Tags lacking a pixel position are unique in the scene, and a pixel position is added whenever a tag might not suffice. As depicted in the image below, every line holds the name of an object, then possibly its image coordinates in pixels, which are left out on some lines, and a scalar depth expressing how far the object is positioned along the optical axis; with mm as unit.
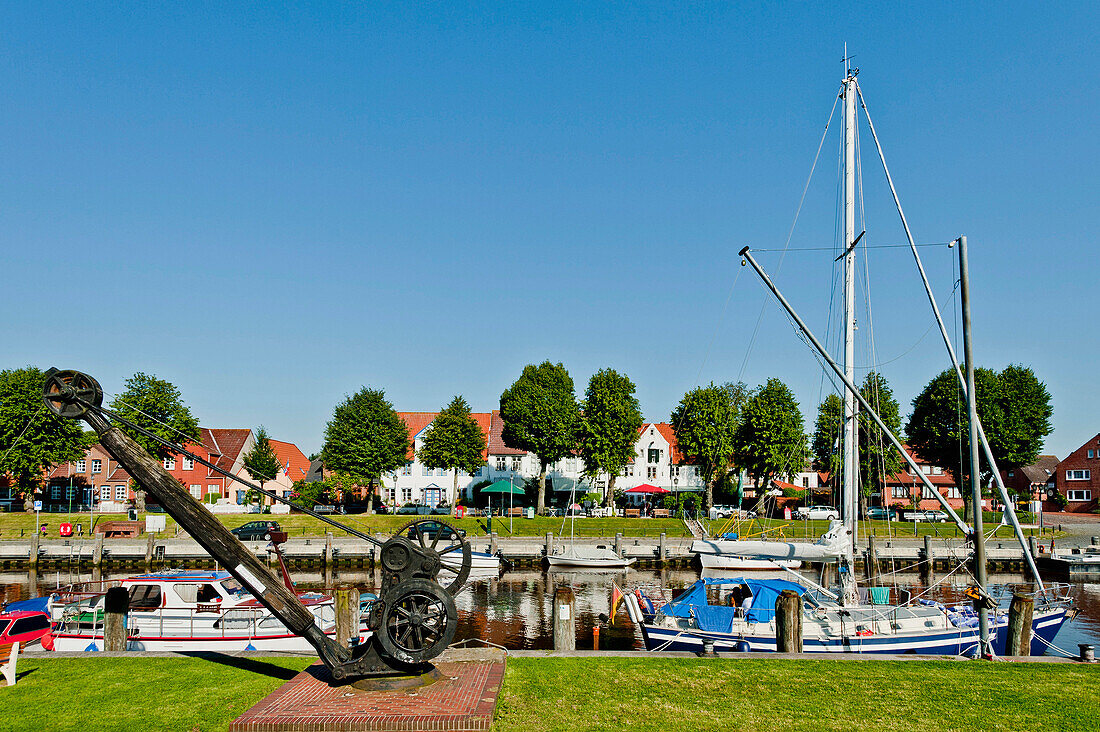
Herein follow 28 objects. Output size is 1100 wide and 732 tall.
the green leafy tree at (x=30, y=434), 67812
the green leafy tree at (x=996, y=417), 71250
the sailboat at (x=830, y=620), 22969
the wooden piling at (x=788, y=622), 18594
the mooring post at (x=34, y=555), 48394
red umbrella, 72562
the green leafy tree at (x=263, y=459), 89688
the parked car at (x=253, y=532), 52875
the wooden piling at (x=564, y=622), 17500
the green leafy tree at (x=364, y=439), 74581
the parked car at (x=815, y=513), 69012
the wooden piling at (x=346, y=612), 19594
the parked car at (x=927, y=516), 65469
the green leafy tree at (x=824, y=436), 75000
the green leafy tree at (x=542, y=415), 73750
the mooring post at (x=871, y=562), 40506
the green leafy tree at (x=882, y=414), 62281
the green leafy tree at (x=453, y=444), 74875
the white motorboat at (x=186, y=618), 24297
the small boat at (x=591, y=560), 48094
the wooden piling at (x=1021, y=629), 17438
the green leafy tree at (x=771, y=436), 71562
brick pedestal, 11594
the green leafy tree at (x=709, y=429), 72531
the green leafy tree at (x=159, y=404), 70562
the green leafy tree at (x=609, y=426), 72562
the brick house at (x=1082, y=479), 90938
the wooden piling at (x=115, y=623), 18000
